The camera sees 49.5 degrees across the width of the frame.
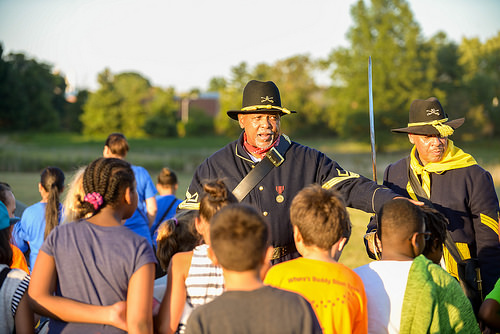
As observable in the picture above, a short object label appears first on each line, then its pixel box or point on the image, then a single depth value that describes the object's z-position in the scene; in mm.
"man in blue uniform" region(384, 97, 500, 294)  3937
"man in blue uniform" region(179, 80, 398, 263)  3930
